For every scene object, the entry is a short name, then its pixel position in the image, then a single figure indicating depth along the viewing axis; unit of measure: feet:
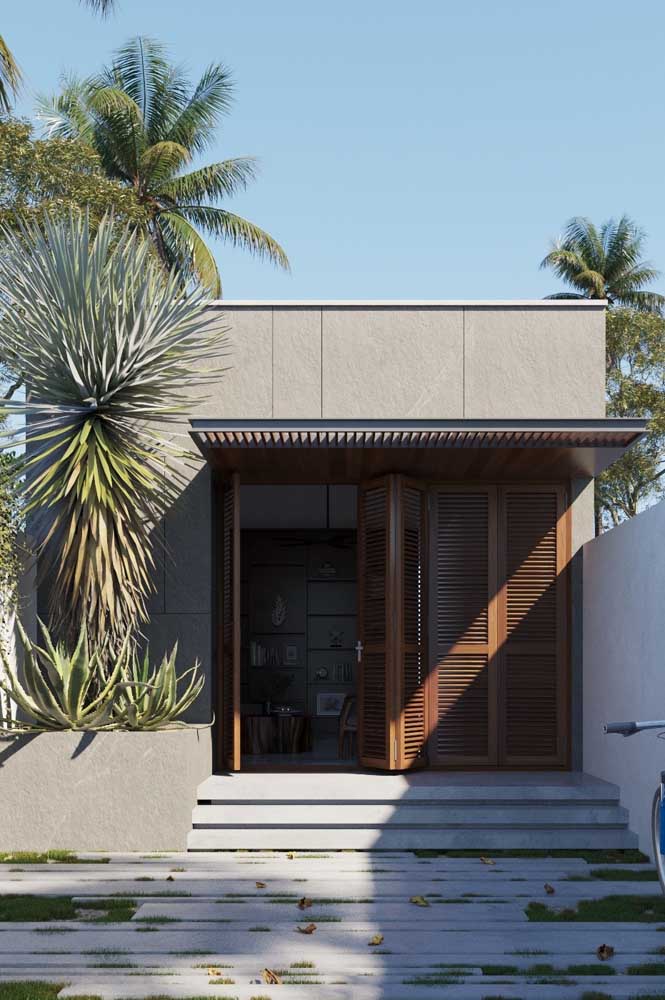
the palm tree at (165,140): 83.20
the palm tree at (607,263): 111.14
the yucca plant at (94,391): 29.53
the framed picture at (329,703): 49.78
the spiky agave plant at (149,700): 29.04
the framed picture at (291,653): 50.24
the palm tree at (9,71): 42.19
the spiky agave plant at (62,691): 28.63
